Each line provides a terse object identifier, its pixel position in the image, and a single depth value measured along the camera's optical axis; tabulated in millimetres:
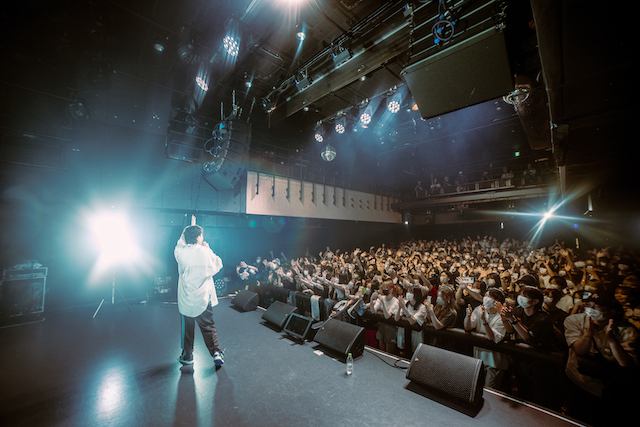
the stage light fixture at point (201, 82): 4803
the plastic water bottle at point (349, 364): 2664
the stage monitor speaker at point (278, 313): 3943
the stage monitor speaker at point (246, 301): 5086
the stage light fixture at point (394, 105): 5168
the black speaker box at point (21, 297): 4422
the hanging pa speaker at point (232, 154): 5410
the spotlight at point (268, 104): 5852
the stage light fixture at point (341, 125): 6252
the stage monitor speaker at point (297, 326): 3490
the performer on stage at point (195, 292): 2711
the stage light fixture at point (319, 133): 7004
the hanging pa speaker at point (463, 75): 1876
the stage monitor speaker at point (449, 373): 2102
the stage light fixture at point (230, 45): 3824
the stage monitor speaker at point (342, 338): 2955
